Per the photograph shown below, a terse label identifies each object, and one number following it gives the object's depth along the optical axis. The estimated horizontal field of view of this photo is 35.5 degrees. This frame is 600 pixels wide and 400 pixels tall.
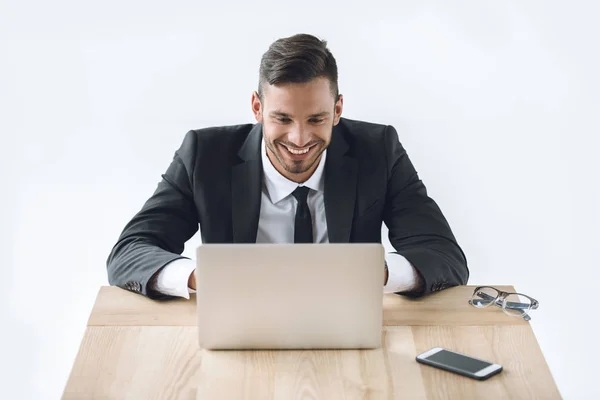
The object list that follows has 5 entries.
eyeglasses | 2.30
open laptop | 2.00
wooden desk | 1.93
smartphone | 1.98
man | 2.72
